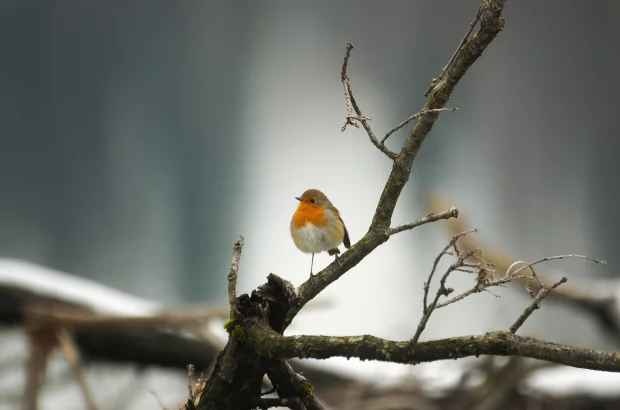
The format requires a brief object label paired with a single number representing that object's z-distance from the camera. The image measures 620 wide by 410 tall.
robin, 13.59
